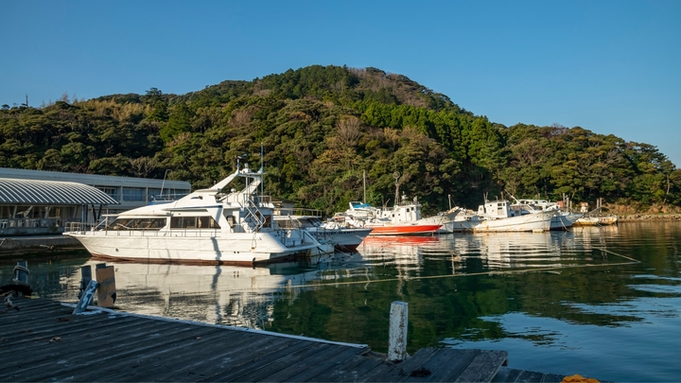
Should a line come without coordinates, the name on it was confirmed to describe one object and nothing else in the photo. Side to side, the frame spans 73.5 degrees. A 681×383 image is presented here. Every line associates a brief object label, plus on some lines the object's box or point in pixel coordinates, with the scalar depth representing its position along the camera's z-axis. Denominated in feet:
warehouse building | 88.84
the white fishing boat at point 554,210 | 145.89
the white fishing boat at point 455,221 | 142.92
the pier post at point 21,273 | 33.47
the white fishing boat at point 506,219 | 138.51
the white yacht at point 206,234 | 66.28
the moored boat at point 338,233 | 87.06
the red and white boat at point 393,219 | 133.18
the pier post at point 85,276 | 31.64
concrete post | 15.71
